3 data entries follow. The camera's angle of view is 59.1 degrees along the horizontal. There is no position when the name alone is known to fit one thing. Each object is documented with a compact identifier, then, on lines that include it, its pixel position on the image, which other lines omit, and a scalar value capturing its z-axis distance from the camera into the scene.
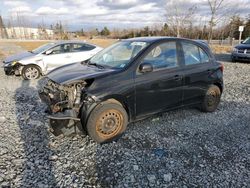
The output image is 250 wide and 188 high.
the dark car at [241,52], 12.66
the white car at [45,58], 8.45
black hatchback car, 3.53
